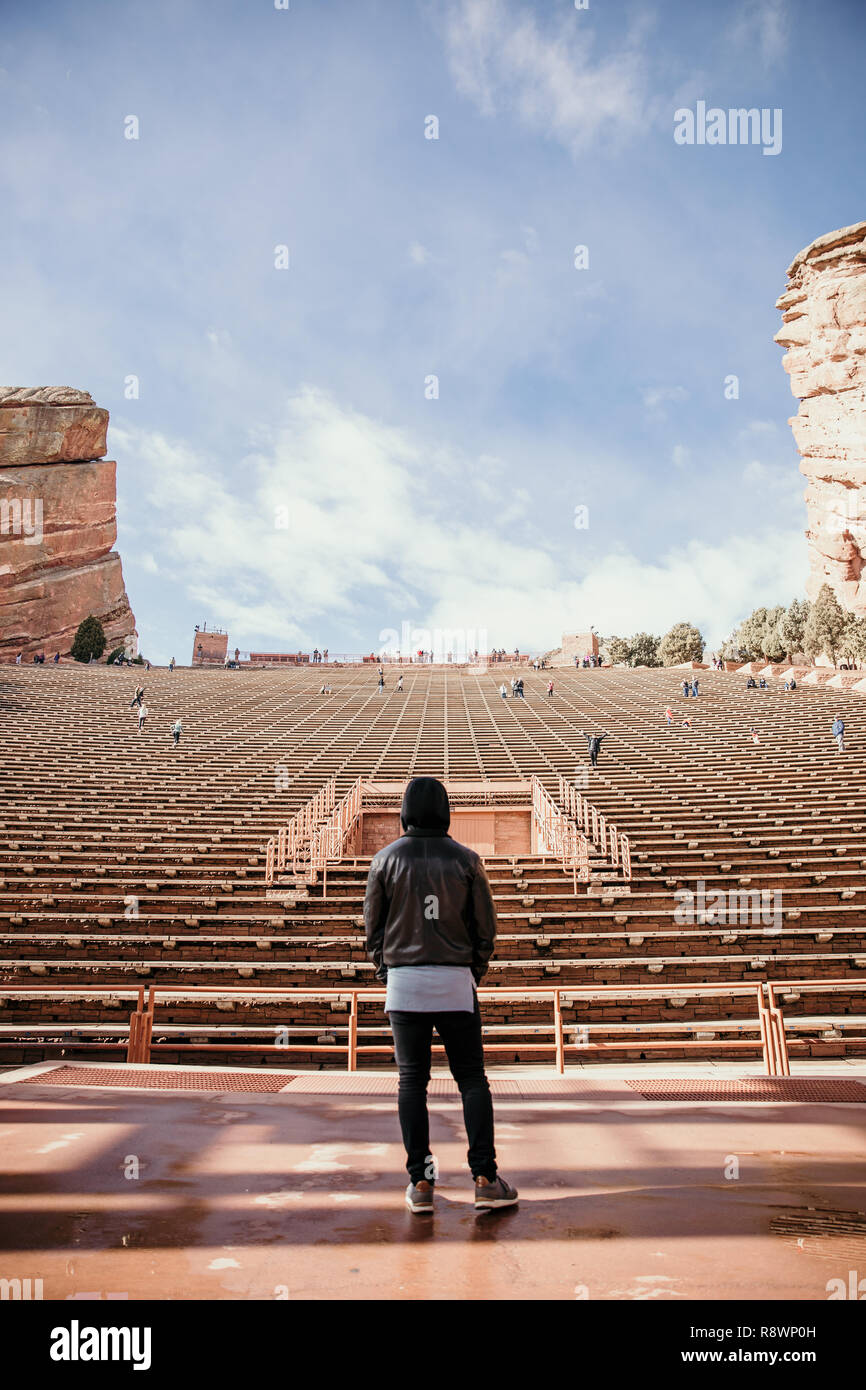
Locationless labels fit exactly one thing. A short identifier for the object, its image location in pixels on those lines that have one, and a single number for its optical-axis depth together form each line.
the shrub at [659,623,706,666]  56.85
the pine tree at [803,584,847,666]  48.25
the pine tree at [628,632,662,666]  62.31
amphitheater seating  7.36
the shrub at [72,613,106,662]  54.12
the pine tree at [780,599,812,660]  52.06
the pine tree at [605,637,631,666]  62.97
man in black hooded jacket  2.57
